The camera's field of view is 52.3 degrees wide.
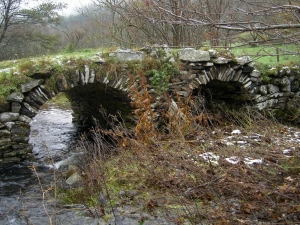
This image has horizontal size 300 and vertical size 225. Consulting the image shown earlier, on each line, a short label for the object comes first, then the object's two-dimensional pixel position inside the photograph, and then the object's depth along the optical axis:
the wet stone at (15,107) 5.45
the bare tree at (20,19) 16.05
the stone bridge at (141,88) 5.59
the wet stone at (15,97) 5.37
